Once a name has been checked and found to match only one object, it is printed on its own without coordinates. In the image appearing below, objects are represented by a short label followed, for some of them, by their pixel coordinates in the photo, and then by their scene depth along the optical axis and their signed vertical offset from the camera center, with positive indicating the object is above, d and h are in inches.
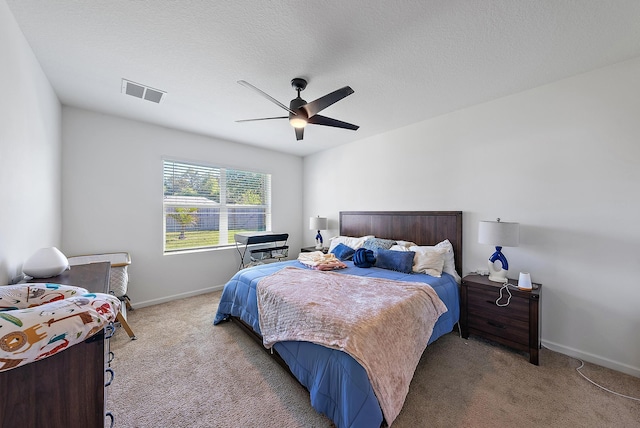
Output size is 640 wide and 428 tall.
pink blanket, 56.8 -30.2
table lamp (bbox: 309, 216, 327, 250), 177.3 -9.2
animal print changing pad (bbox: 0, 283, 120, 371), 28.0 -15.0
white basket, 104.5 -25.2
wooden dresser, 30.9 -24.7
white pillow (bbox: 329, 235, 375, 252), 143.7 -18.5
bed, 52.5 -35.7
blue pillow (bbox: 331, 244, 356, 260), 137.3 -23.2
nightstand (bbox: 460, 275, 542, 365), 84.3 -38.5
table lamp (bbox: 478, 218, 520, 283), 90.7 -9.7
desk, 155.6 -26.5
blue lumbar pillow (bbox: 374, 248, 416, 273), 110.0 -22.7
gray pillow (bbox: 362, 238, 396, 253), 131.4 -17.7
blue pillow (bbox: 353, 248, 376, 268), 120.1 -23.3
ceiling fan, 77.2 +35.5
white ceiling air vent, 94.2 +49.0
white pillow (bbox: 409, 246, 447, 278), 106.4 -22.3
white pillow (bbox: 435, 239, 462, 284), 110.5 -23.7
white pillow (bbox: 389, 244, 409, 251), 123.3 -18.7
